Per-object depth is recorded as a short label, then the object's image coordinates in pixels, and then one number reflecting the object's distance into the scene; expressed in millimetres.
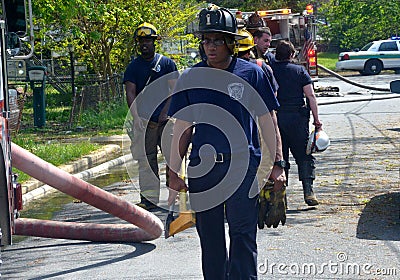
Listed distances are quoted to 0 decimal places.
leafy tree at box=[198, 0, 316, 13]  62635
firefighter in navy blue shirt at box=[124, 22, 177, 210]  14629
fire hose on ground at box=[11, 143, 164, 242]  11325
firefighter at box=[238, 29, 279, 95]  10156
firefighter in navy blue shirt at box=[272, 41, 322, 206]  13934
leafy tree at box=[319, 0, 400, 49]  35600
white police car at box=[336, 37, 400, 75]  62265
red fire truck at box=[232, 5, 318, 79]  32267
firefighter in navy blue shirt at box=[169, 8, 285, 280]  8304
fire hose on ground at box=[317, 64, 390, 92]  41815
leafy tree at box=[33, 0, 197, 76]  28285
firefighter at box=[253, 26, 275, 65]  13691
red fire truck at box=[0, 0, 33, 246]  9120
